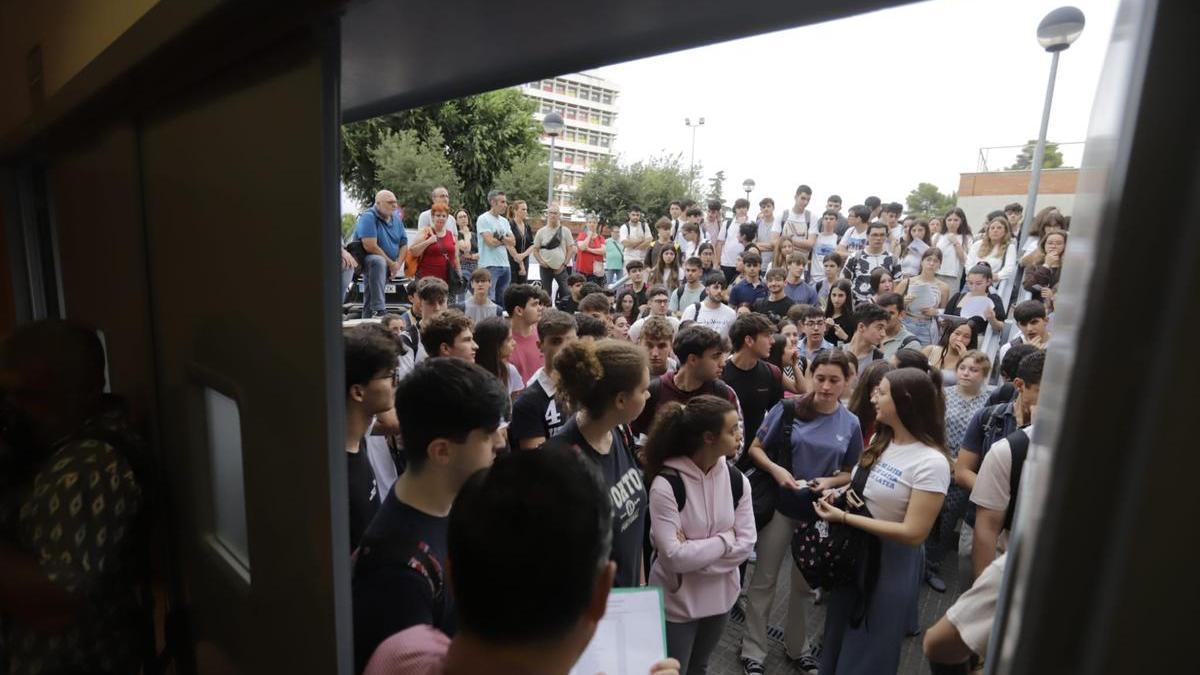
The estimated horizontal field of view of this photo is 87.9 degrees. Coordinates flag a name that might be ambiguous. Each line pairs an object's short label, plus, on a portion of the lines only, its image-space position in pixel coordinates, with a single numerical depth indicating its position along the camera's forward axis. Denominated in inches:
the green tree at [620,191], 1507.1
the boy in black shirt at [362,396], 81.1
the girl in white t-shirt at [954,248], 310.3
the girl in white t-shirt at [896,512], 100.1
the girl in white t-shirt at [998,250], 289.0
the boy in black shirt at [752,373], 158.9
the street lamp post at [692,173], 1695.4
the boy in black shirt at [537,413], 121.3
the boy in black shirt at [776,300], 254.5
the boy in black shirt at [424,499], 50.6
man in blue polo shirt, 276.8
